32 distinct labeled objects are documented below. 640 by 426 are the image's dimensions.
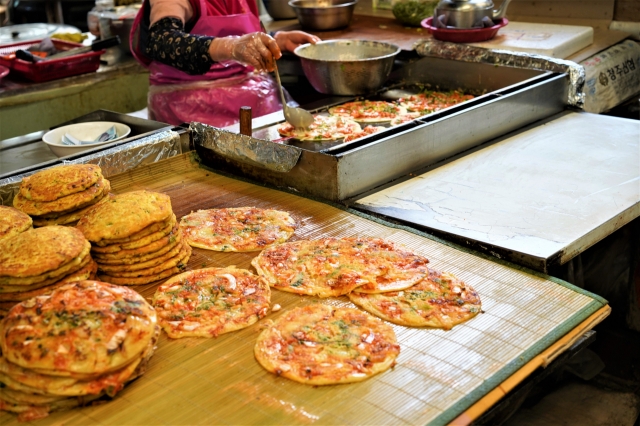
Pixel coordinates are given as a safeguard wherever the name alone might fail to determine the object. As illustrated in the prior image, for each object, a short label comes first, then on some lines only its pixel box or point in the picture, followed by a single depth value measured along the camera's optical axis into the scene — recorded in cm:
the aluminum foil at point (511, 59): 406
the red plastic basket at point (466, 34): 477
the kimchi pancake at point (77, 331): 173
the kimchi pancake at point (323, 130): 377
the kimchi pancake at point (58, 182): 252
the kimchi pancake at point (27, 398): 177
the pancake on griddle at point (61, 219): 255
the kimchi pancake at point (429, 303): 214
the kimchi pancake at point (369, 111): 404
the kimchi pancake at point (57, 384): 173
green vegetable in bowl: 561
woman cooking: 393
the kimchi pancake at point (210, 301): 213
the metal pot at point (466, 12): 478
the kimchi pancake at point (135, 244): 231
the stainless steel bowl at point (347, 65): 424
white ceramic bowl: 346
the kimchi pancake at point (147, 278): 236
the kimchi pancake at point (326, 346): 190
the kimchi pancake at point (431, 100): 418
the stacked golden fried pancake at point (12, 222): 231
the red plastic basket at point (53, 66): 496
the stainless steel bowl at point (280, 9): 615
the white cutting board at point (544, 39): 458
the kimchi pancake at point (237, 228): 267
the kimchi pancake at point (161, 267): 236
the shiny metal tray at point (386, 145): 301
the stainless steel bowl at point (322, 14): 551
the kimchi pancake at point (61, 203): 251
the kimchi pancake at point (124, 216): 227
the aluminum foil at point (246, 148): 310
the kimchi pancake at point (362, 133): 369
